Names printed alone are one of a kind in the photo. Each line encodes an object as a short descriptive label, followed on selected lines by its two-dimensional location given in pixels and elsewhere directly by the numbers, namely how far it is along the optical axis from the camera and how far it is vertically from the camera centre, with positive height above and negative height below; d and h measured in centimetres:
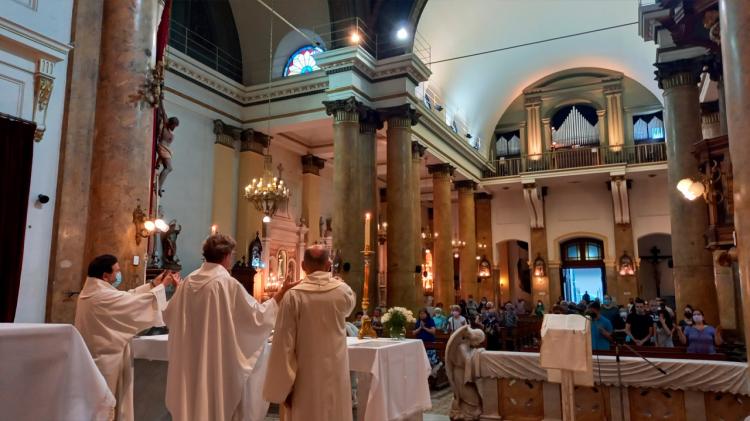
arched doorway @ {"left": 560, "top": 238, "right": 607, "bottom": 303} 2402 +74
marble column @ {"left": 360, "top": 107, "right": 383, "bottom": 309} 1386 +287
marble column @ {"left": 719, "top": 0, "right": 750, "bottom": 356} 369 +119
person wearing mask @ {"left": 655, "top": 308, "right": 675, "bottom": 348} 986 -86
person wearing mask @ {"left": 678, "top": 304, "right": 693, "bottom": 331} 900 -54
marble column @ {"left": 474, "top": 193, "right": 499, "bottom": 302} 2486 +230
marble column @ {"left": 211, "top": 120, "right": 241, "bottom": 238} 1552 +299
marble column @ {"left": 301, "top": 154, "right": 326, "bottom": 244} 1886 +313
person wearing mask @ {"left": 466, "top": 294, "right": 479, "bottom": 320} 1582 -68
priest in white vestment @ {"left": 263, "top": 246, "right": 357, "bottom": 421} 346 -43
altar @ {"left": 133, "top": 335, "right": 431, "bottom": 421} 438 -79
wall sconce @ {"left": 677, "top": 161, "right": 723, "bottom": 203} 731 +139
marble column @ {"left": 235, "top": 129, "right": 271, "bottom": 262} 1598 +306
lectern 416 -49
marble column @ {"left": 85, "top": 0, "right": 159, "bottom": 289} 670 +179
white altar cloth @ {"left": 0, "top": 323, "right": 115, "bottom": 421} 226 -38
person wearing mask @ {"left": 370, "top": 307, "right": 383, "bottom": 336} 1109 -68
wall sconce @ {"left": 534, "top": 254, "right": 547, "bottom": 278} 2388 +78
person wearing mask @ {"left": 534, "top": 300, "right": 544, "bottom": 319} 1875 -81
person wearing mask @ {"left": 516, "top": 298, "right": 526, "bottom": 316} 1988 -79
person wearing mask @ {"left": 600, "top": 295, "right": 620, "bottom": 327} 1087 -51
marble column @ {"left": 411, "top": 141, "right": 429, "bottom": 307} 1467 +190
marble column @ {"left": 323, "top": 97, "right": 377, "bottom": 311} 1323 +230
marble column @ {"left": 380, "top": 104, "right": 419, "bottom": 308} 1391 +199
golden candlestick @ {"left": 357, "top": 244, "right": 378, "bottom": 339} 496 -38
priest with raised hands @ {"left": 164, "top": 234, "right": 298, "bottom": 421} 381 -36
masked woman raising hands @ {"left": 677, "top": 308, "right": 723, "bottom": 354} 793 -73
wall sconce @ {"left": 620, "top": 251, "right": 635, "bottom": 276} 2230 +81
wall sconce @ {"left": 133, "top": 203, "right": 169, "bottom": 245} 679 +76
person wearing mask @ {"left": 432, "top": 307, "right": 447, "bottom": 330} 1353 -81
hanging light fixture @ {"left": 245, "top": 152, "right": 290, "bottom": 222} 1237 +208
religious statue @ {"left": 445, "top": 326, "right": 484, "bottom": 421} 643 -97
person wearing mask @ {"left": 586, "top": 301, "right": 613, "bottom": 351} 750 -51
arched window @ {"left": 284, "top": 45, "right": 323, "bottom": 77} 1644 +664
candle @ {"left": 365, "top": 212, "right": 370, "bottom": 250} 471 +46
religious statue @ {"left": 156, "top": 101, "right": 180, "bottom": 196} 848 +232
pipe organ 2320 +642
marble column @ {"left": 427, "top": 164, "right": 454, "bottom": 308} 1773 +141
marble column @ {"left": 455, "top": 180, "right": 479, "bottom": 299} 2142 +137
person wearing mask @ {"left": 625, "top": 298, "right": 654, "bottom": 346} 976 -72
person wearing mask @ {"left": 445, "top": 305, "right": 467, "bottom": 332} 1150 -67
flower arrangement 562 -34
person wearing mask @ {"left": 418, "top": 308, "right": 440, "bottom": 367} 973 -82
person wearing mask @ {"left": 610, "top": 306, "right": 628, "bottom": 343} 1084 -71
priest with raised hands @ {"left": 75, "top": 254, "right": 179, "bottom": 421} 412 -24
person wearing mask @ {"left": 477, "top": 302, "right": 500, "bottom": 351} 1127 -88
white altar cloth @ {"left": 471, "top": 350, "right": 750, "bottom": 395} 538 -88
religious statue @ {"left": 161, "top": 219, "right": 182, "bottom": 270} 1266 +89
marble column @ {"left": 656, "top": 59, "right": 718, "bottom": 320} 1053 +170
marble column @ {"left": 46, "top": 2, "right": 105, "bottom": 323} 648 +143
